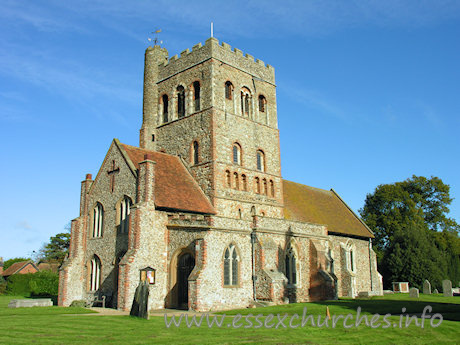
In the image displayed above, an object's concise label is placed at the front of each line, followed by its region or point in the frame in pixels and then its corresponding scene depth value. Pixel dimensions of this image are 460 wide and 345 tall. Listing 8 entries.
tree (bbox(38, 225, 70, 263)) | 65.50
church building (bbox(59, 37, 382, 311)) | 23.53
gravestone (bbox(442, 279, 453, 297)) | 32.78
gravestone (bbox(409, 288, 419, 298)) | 30.36
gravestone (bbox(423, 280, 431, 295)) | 37.98
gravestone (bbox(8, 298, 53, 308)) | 23.75
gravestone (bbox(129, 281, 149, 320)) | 17.55
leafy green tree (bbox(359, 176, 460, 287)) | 42.41
